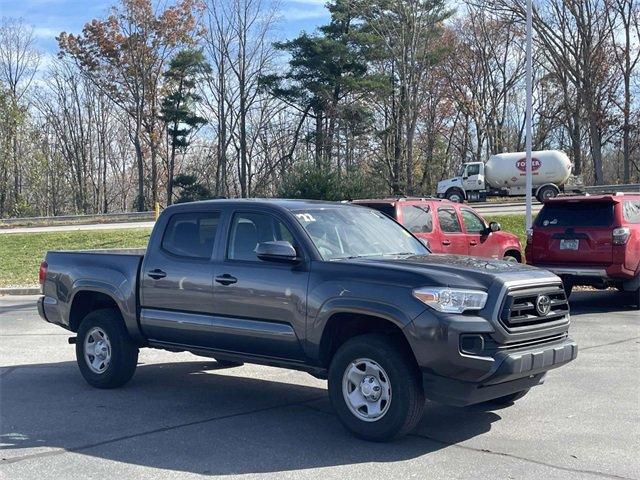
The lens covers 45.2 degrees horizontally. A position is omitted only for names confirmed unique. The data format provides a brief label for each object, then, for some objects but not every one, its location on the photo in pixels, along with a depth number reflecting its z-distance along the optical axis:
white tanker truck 39.34
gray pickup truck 5.62
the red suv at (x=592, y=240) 12.30
